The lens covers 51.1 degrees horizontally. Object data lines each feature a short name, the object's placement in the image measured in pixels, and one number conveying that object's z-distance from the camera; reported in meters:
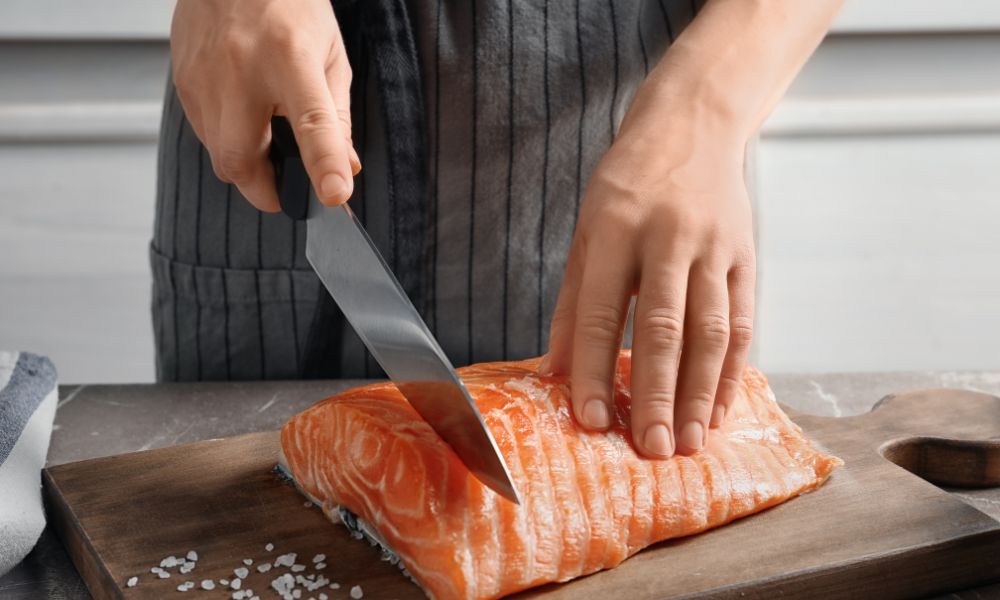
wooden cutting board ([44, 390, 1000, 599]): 1.05
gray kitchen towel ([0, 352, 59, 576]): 1.12
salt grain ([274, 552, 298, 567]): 1.07
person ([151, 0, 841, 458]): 1.15
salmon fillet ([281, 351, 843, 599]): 1.04
